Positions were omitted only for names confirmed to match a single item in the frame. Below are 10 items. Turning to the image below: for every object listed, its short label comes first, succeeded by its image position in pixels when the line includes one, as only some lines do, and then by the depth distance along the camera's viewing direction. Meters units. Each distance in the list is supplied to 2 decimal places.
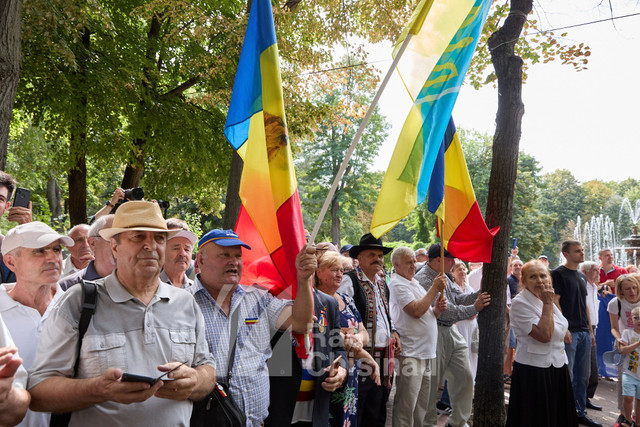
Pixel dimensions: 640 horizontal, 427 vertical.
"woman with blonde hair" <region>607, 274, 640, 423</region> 6.52
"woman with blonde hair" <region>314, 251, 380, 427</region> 4.11
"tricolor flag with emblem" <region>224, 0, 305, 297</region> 3.52
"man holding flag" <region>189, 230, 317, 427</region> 3.11
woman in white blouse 5.18
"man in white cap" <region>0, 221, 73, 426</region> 2.80
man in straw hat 2.14
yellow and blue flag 3.81
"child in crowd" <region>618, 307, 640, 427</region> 5.69
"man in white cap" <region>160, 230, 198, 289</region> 4.31
